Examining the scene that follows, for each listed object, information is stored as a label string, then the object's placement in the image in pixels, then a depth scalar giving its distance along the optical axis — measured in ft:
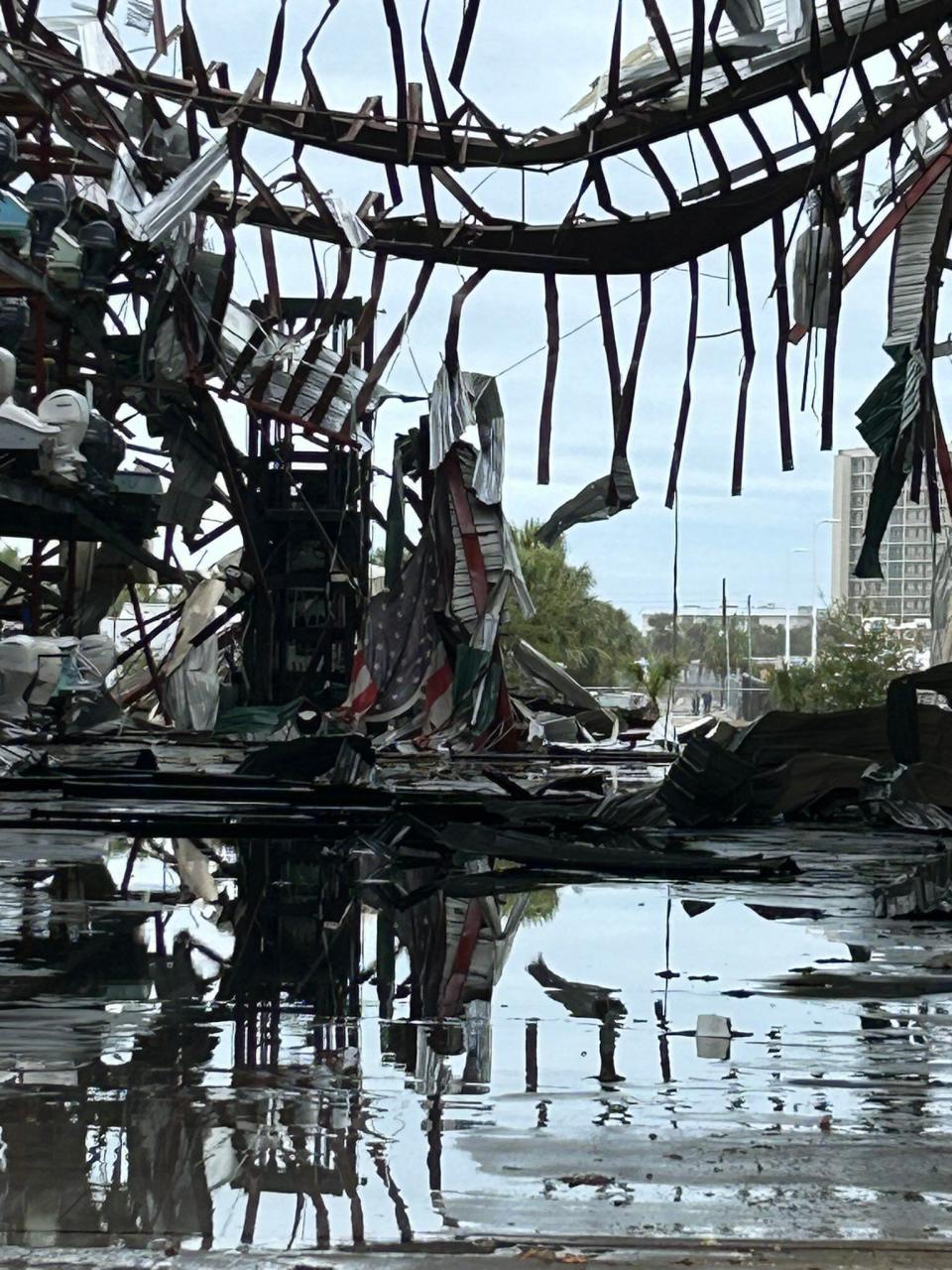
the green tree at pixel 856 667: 199.73
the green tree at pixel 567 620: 233.14
